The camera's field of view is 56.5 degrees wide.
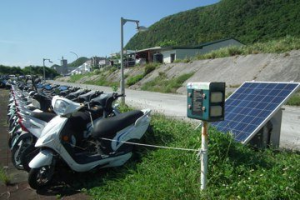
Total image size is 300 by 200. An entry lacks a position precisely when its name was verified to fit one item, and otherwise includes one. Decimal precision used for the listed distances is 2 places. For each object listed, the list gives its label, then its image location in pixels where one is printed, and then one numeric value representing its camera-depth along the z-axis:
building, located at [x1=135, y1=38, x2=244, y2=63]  36.03
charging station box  2.84
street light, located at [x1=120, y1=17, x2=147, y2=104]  10.15
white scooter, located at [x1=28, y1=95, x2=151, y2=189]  3.93
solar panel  4.34
